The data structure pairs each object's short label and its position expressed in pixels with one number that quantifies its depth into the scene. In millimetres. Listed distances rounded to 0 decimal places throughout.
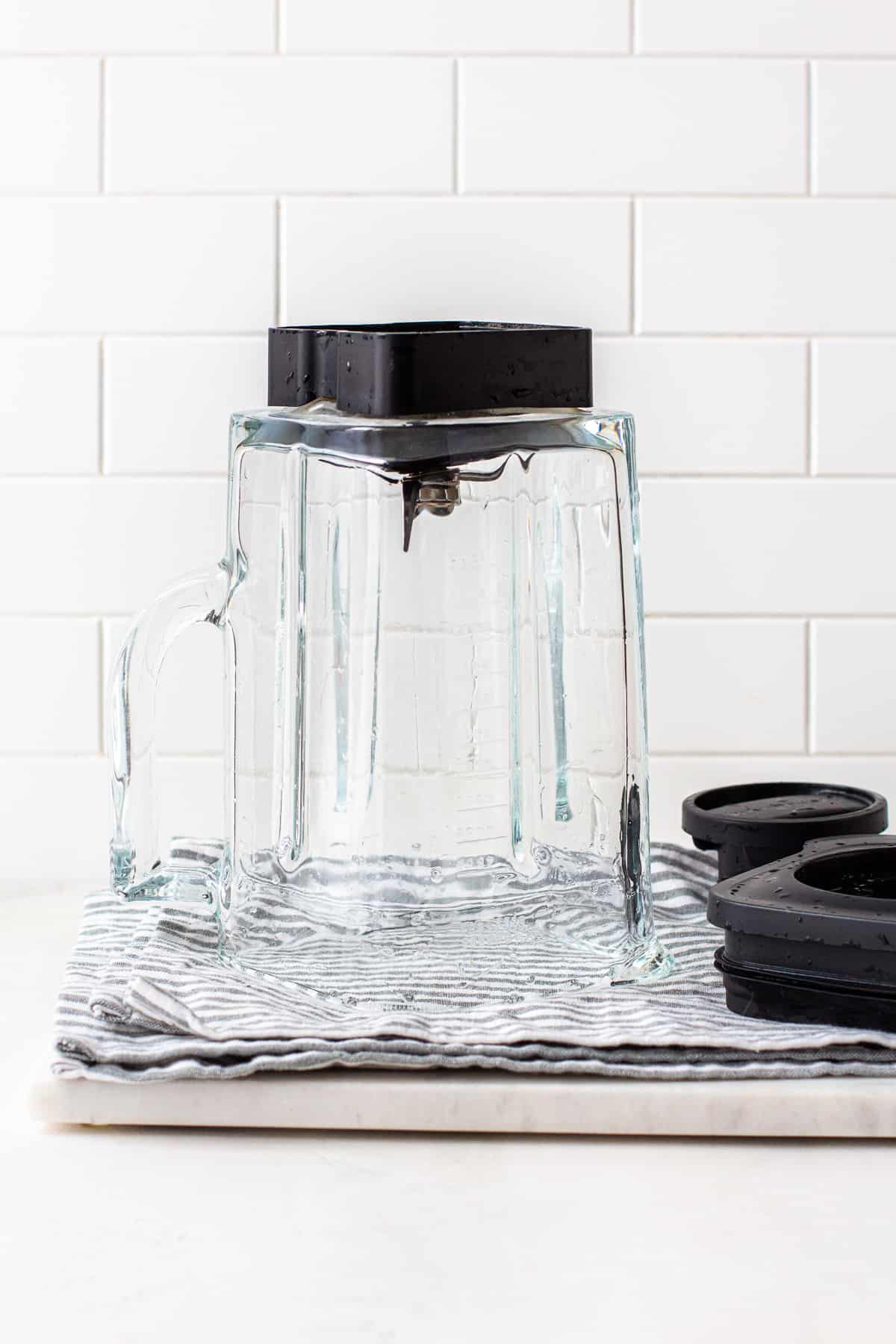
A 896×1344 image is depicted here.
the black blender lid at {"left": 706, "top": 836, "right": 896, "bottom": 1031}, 1550
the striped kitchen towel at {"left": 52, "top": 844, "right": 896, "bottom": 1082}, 1551
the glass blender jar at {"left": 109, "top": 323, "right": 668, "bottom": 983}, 1643
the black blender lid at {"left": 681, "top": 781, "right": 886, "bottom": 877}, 1686
